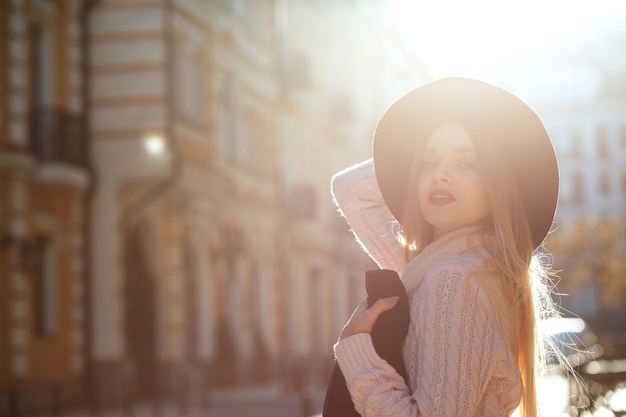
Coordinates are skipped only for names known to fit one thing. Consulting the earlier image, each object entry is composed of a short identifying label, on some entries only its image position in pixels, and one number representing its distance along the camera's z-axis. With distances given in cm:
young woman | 274
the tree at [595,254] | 4725
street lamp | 2469
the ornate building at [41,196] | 2094
